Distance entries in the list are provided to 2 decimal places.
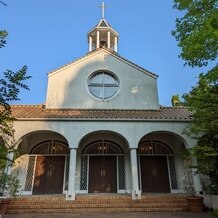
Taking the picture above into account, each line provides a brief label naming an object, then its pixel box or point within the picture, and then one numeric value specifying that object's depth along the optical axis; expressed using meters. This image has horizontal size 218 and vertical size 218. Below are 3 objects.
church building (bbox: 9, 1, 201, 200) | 11.53
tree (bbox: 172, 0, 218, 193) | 8.02
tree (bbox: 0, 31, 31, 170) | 3.50
